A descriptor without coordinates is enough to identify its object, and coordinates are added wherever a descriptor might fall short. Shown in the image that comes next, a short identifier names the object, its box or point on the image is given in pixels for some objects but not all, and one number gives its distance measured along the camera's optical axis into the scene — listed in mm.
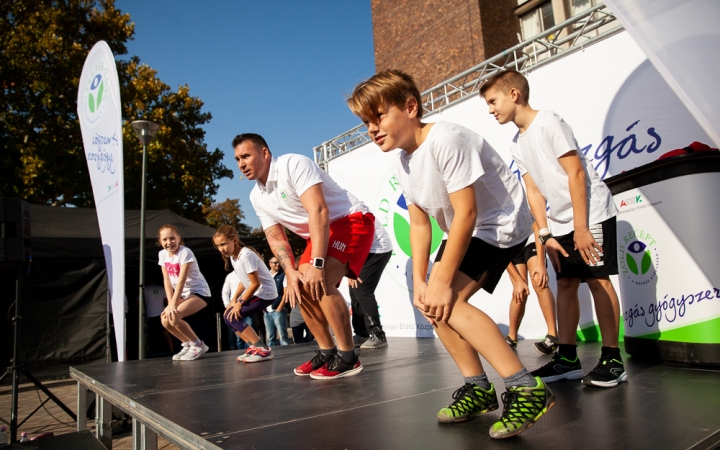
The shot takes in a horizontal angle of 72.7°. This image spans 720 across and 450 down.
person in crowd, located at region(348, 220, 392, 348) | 5043
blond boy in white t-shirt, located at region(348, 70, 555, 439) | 1551
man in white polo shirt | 2773
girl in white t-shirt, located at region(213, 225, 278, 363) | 4492
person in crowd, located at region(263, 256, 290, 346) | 8031
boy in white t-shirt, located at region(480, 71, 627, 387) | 2238
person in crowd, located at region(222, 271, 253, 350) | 5875
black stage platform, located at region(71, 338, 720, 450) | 1445
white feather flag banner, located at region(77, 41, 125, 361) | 5082
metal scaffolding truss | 4828
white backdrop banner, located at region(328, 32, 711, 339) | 4086
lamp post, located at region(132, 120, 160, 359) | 5586
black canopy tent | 7727
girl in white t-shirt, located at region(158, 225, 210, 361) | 4629
